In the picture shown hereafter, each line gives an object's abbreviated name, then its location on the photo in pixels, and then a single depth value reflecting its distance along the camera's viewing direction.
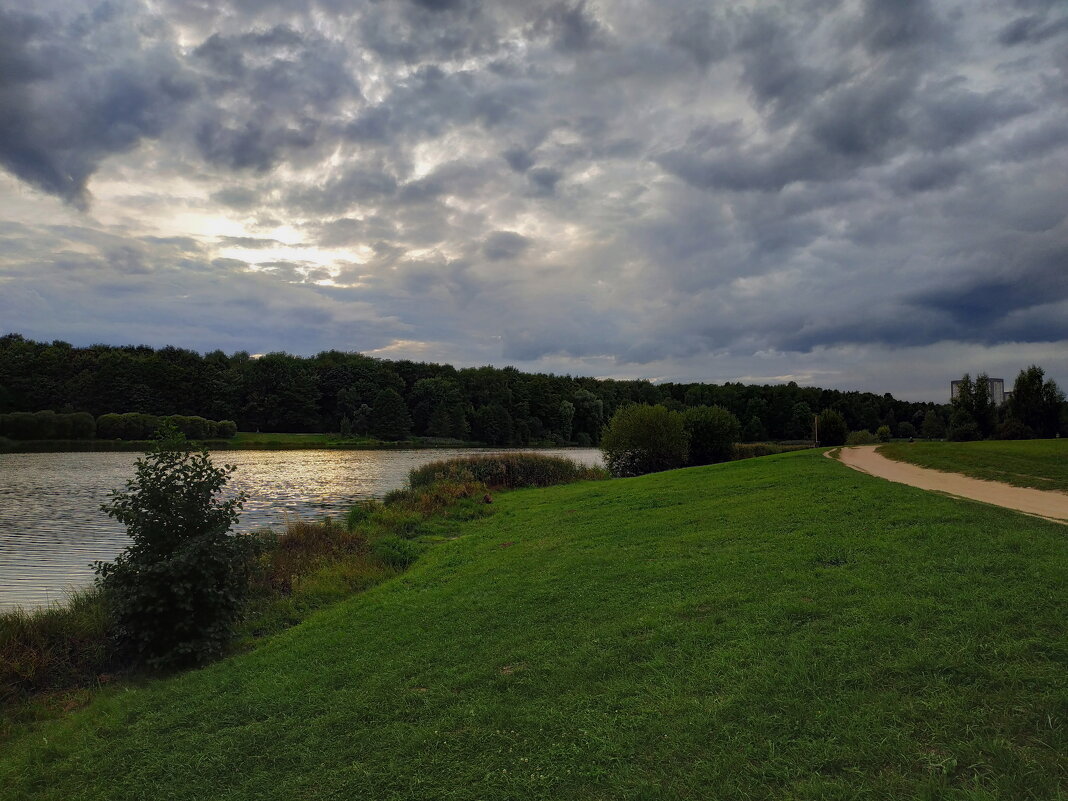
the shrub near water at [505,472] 34.19
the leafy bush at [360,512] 23.27
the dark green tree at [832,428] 47.72
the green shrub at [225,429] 91.25
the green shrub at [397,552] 16.41
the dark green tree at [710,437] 42.12
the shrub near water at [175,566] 9.58
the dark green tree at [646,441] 39.12
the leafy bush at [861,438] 51.16
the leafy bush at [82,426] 76.94
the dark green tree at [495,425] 117.00
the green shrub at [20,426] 73.38
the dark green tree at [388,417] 104.56
